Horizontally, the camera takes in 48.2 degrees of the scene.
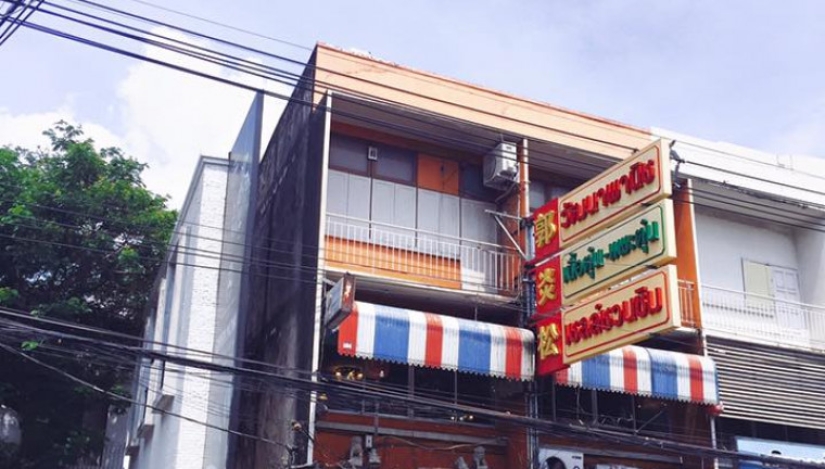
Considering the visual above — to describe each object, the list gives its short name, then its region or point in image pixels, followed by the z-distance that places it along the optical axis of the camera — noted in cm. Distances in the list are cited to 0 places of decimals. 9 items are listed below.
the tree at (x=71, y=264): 2592
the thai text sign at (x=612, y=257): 1380
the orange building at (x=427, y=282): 1549
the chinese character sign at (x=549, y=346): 1552
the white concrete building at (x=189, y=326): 1986
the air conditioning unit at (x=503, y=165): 1792
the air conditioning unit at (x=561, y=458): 1634
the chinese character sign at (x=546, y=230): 1614
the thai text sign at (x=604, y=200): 1439
